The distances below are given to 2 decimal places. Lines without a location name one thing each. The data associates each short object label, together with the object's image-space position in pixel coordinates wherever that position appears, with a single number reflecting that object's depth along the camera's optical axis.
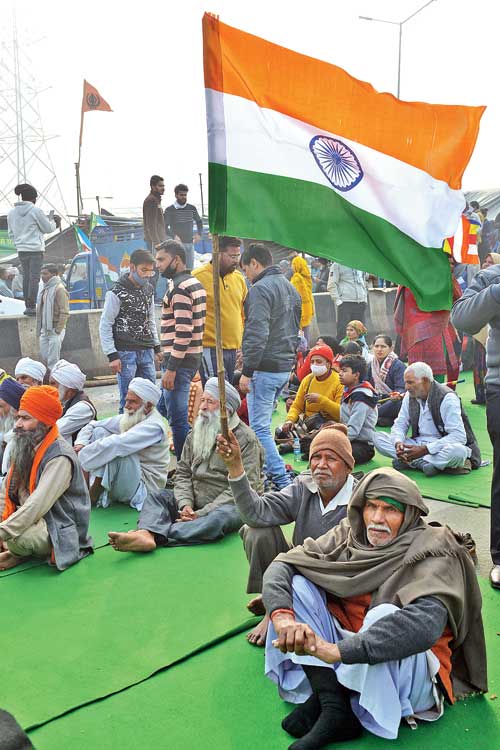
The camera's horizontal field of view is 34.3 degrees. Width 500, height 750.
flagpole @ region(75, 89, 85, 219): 24.47
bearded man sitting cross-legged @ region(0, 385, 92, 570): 5.04
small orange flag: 16.02
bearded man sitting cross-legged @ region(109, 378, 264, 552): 5.44
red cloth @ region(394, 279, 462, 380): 8.41
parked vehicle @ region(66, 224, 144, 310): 17.93
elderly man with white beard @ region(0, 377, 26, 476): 6.60
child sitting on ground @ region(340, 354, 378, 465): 7.49
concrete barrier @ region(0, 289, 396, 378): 11.02
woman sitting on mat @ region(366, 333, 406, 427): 8.91
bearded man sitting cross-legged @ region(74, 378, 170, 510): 6.21
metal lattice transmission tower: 45.14
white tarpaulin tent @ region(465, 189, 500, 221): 25.39
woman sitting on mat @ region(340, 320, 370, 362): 10.34
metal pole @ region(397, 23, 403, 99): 25.74
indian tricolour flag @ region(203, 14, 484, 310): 3.45
